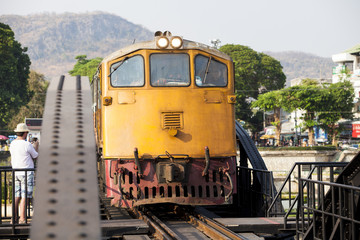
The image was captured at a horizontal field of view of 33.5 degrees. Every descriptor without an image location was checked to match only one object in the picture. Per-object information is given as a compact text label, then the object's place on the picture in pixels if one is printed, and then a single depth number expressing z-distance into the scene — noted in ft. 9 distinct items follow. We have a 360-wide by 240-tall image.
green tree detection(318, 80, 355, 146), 201.98
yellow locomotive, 37.06
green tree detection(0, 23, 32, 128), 202.08
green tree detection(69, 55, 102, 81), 323.98
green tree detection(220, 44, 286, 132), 254.68
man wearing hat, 33.45
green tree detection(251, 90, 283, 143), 216.54
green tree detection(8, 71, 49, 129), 237.45
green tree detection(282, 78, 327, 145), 202.39
